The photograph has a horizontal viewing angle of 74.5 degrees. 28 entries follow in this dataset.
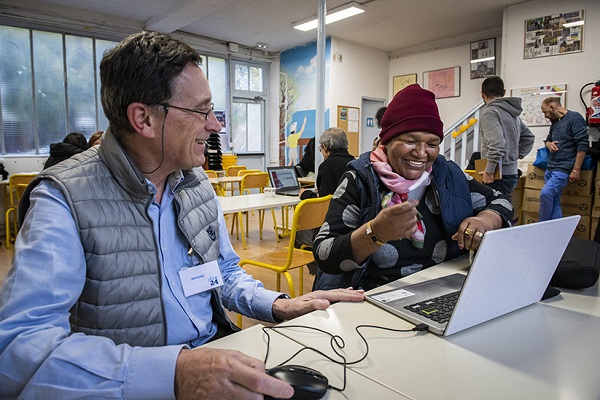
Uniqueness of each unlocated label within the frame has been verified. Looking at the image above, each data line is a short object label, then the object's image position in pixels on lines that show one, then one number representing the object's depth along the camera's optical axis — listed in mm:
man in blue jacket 4387
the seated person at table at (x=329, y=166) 3309
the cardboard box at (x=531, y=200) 4981
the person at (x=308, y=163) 5875
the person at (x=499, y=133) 3494
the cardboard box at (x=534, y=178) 4934
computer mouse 627
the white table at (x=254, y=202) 3186
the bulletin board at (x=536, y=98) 5398
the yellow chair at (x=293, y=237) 2240
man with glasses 636
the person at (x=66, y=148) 4207
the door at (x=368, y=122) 8336
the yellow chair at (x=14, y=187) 4430
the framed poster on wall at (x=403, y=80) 8266
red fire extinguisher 4684
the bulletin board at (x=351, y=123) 7723
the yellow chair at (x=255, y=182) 4871
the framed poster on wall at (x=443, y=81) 7559
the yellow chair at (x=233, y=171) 6402
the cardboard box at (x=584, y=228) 4699
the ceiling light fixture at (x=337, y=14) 5910
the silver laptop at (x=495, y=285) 799
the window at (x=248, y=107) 8578
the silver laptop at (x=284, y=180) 4285
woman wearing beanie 1362
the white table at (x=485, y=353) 676
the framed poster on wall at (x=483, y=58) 7034
